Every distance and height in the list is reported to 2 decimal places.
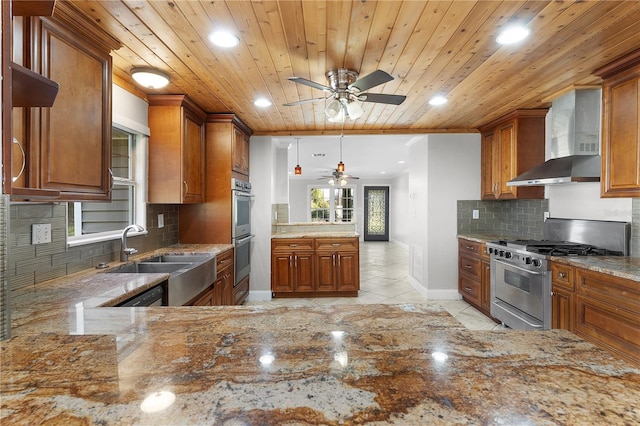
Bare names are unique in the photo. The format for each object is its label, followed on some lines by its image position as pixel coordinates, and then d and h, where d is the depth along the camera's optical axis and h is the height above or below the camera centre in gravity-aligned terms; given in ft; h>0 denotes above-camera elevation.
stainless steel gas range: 8.72 -1.44
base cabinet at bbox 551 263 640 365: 6.34 -2.19
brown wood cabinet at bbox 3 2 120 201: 4.72 +1.65
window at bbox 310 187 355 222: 36.06 +0.99
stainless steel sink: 6.94 -1.55
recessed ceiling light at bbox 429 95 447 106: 10.03 +3.77
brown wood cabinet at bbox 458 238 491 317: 11.80 -2.51
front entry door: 36.19 -0.17
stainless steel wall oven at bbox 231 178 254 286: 11.82 -0.61
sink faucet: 7.82 -0.97
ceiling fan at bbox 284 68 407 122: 7.80 +3.03
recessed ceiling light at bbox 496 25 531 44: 6.09 +3.66
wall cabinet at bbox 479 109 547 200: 11.53 +2.49
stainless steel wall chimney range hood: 8.82 +2.28
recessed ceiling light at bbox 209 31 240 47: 6.26 +3.62
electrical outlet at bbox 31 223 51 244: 5.95 -0.43
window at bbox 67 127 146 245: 8.41 +0.66
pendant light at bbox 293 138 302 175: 16.97 +2.61
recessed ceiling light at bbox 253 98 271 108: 10.20 +3.72
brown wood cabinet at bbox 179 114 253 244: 11.71 +0.57
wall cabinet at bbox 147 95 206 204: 9.63 +1.96
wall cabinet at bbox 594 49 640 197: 7.23 +2.13
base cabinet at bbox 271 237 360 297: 14.14 -2.43
